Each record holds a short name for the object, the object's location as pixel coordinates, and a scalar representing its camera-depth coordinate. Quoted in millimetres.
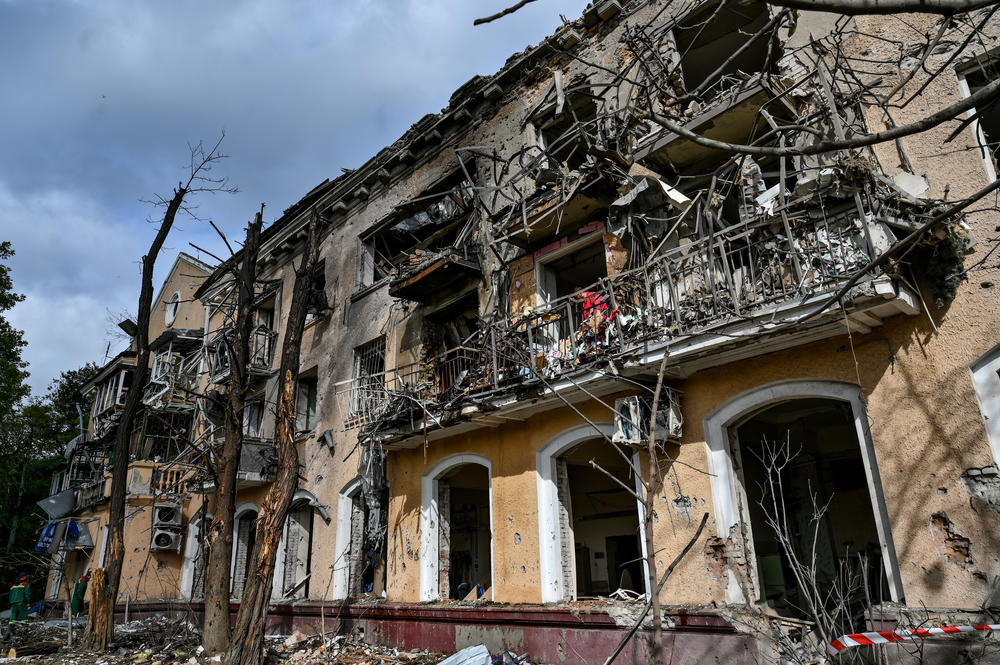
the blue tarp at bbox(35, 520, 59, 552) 23453
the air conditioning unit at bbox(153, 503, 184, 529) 18238
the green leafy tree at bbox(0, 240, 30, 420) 21672
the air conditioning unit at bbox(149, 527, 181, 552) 17922
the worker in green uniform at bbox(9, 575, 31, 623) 17500
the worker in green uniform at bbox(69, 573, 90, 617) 18602
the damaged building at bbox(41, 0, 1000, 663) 6888
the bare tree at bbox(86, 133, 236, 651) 11828
